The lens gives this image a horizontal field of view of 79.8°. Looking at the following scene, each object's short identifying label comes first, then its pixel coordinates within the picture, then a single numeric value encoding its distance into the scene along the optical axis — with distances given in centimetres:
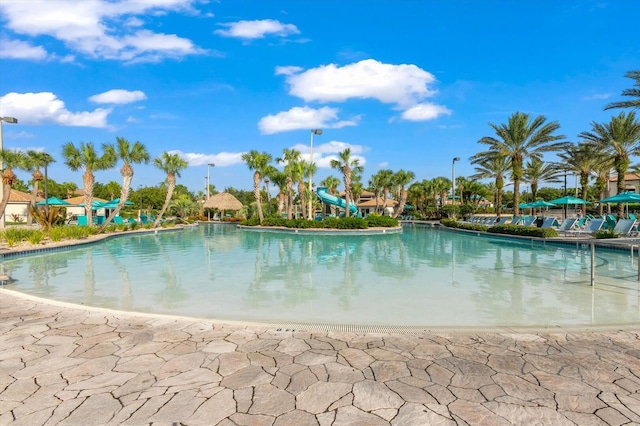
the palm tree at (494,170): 3410
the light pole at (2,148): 1799
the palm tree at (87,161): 2266
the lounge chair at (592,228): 1802
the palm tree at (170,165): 2983
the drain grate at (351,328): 491
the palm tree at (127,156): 2409
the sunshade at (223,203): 4228
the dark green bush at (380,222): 2727
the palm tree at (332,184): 5161
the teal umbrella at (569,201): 2653
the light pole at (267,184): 3673
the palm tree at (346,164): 2970
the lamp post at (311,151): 2700
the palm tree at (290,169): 3131
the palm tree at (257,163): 3109
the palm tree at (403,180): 4156
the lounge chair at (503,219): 2816
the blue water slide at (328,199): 3447
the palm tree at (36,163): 2612
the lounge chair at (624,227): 1561
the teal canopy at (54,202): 3076
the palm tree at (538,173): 3731
